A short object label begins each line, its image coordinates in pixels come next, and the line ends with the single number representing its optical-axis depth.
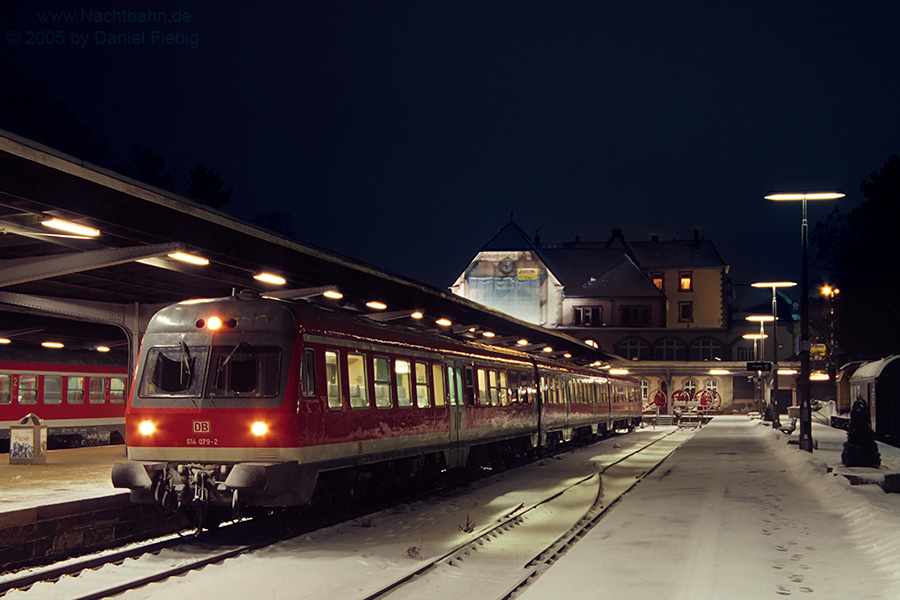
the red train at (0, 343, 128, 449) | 26.47
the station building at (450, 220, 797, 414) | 78.44
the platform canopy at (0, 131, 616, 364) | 11.27
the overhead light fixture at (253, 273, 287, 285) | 17.53
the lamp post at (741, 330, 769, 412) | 77.33
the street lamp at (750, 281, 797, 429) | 42.30
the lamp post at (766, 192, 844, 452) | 27.12
